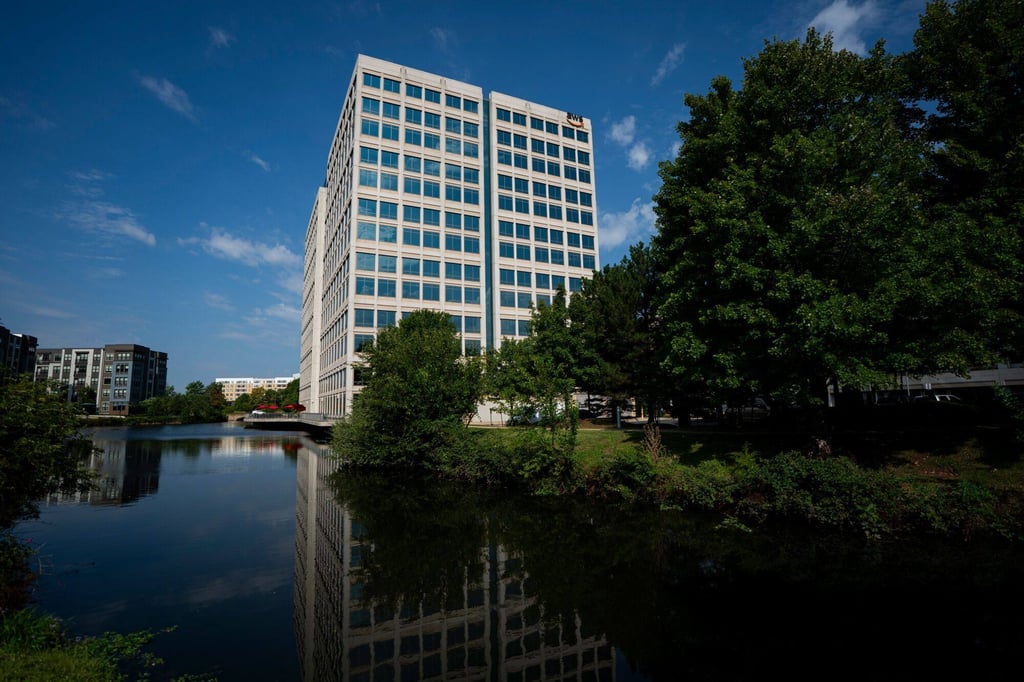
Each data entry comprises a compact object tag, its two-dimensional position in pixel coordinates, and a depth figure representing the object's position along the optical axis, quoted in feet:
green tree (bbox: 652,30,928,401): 54.60
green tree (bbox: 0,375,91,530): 39.24
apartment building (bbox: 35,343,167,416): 472.85
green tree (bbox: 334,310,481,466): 101.71
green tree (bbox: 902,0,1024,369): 53.16
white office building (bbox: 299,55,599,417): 209.67
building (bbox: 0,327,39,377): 331.36
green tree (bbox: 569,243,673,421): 105.29
